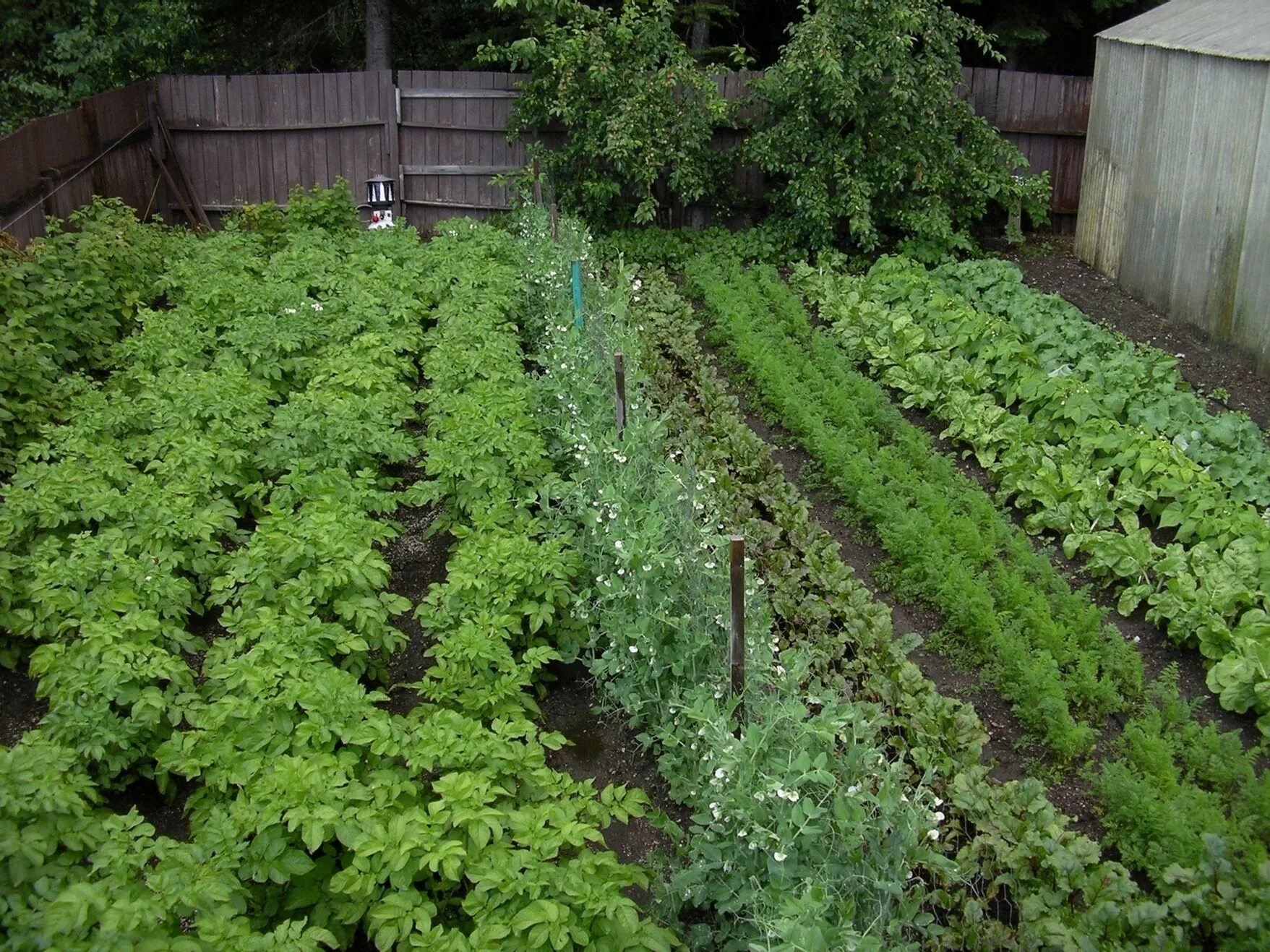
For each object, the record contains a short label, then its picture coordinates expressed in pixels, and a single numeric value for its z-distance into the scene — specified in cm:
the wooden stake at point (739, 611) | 437
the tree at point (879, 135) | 1114
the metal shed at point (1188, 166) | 910
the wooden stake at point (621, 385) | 614
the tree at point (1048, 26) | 1430
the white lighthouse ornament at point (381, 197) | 1218
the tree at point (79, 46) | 1402
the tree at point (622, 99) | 1157
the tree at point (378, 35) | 1459
